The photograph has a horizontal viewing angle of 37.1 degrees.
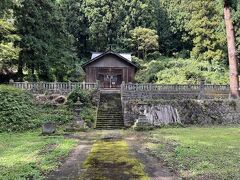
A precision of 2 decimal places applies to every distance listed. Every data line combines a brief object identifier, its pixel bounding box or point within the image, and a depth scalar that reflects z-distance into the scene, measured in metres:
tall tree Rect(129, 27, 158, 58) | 61.94
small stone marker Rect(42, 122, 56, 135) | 20.57
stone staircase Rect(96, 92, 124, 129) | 24.81
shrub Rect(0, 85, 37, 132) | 22.59
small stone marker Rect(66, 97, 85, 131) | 22.56
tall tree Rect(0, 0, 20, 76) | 19.92
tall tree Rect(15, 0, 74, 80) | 34.44
